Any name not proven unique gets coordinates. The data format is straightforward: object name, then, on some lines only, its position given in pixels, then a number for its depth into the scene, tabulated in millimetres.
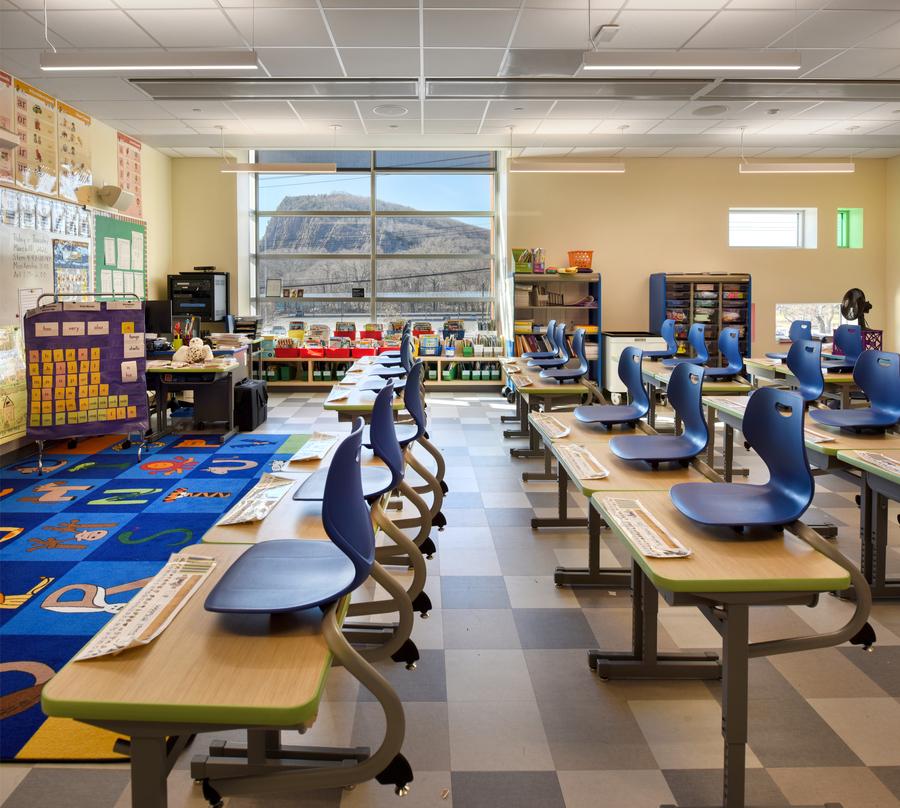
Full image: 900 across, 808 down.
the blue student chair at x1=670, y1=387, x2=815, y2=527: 2230
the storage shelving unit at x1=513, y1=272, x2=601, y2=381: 10633
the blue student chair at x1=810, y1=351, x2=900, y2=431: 3697
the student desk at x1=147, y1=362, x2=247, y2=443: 7406
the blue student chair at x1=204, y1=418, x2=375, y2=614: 1601
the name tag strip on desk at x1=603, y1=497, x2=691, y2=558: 2039
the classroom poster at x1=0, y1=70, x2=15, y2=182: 6555
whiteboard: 6688
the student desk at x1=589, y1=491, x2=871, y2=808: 1856
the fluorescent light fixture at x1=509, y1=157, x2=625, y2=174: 9109
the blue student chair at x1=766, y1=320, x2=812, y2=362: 8766
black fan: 9203
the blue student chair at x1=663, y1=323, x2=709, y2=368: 7781
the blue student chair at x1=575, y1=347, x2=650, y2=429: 3861
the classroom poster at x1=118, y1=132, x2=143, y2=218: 9281
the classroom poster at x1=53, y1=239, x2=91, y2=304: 7614
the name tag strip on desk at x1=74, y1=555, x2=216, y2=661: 1548
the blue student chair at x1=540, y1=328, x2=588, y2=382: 6012
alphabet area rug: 2643
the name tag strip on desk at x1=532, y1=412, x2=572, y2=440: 3773
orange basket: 10773
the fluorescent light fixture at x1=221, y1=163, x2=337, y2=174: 8914
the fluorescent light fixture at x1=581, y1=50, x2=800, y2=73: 5570
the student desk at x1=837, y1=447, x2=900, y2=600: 3553
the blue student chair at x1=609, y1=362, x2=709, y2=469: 3041
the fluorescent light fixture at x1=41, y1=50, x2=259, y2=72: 5496
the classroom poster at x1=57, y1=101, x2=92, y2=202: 7758
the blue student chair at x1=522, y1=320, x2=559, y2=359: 8016
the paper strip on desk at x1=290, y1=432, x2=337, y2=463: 3254
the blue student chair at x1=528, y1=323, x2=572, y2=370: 7359
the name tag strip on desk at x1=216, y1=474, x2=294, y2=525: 2393
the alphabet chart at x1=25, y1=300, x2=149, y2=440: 6156
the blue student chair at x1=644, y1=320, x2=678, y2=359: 8695
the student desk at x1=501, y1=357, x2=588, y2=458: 5605
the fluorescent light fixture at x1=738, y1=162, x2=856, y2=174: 8836
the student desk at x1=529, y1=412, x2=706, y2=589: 2816
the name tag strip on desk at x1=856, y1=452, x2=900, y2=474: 2949
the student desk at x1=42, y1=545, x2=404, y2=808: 1337
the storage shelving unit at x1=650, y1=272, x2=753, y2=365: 10766
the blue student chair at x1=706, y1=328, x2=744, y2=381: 6957
